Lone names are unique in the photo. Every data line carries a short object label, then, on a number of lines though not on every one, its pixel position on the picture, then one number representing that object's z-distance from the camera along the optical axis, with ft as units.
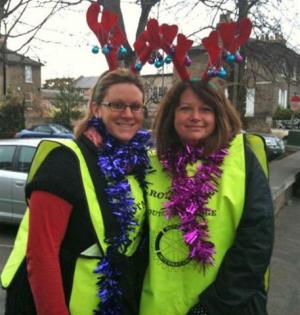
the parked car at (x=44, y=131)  75.08
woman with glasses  5.88
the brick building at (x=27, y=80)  167.02
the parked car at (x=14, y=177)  23.08
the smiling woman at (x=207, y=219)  6.27
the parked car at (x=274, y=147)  67.05
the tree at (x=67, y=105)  114.11
